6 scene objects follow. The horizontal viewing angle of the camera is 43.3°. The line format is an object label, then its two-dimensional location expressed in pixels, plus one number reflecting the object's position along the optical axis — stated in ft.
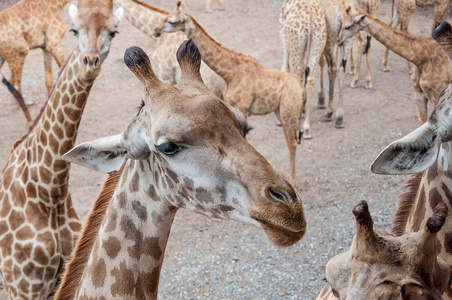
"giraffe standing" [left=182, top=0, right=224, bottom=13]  56.20
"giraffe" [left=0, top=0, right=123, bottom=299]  14.19
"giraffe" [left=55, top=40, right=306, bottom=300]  8.70
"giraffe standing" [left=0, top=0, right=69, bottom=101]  34.06
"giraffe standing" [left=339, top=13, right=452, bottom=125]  26.55
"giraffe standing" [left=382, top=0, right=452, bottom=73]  41.01
